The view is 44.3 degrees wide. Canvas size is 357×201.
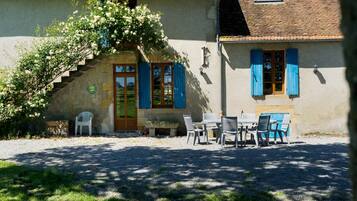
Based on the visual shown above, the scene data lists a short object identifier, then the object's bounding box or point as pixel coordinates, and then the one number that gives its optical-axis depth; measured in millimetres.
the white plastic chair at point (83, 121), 15297
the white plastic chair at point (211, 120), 13404
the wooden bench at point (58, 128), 15016
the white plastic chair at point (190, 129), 12951
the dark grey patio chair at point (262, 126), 12312
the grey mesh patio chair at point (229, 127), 12086
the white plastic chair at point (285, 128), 12959
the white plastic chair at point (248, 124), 12734
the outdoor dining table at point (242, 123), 12719
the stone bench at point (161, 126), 15008
